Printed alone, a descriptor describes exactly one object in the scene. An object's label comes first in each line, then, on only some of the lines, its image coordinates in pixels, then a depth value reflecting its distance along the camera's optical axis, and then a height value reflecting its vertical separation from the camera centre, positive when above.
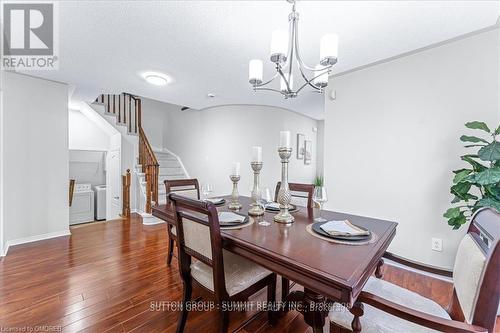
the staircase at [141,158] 4.11 +0.04
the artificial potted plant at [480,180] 1.64 -0.11
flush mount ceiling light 3.00 +1.15
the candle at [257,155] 1.75 +0.05
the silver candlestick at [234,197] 2.03 -0.34
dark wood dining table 0.88 -0.44
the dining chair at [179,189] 2.38 -0.35
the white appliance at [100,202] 5.86 -1.14
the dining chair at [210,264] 1.21 -0.69
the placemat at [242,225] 1.42 -0.43
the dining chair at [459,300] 0.80 -0.58
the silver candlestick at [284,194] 1.47 -0.22
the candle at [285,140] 1.48 +0.15
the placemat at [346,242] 1.20 -0.43
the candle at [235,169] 2.06 -0.08
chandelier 1.50 +0.76
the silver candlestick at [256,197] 1.78 -0.30
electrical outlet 2.25 -0.82
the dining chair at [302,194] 2.19 -0.32
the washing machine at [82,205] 5.41 -1.15
